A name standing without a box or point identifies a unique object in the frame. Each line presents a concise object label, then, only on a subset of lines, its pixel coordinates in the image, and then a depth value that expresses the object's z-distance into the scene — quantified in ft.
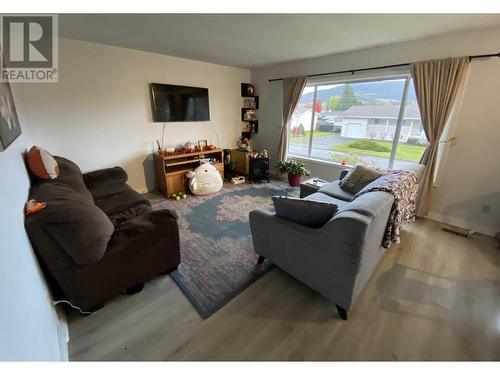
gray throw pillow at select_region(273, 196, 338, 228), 4.84
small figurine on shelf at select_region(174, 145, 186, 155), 11.97
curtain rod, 7.38
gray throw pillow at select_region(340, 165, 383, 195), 8.12
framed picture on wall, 3.70
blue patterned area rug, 5.63
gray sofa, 4.19
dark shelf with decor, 14.92
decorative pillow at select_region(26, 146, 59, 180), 5.88
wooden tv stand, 11.26
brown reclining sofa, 4.09
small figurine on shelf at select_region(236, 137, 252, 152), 14.51
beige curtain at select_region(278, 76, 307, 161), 12.52
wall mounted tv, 11.29
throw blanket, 5.38
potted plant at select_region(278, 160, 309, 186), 12.71
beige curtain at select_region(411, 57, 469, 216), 7.96
